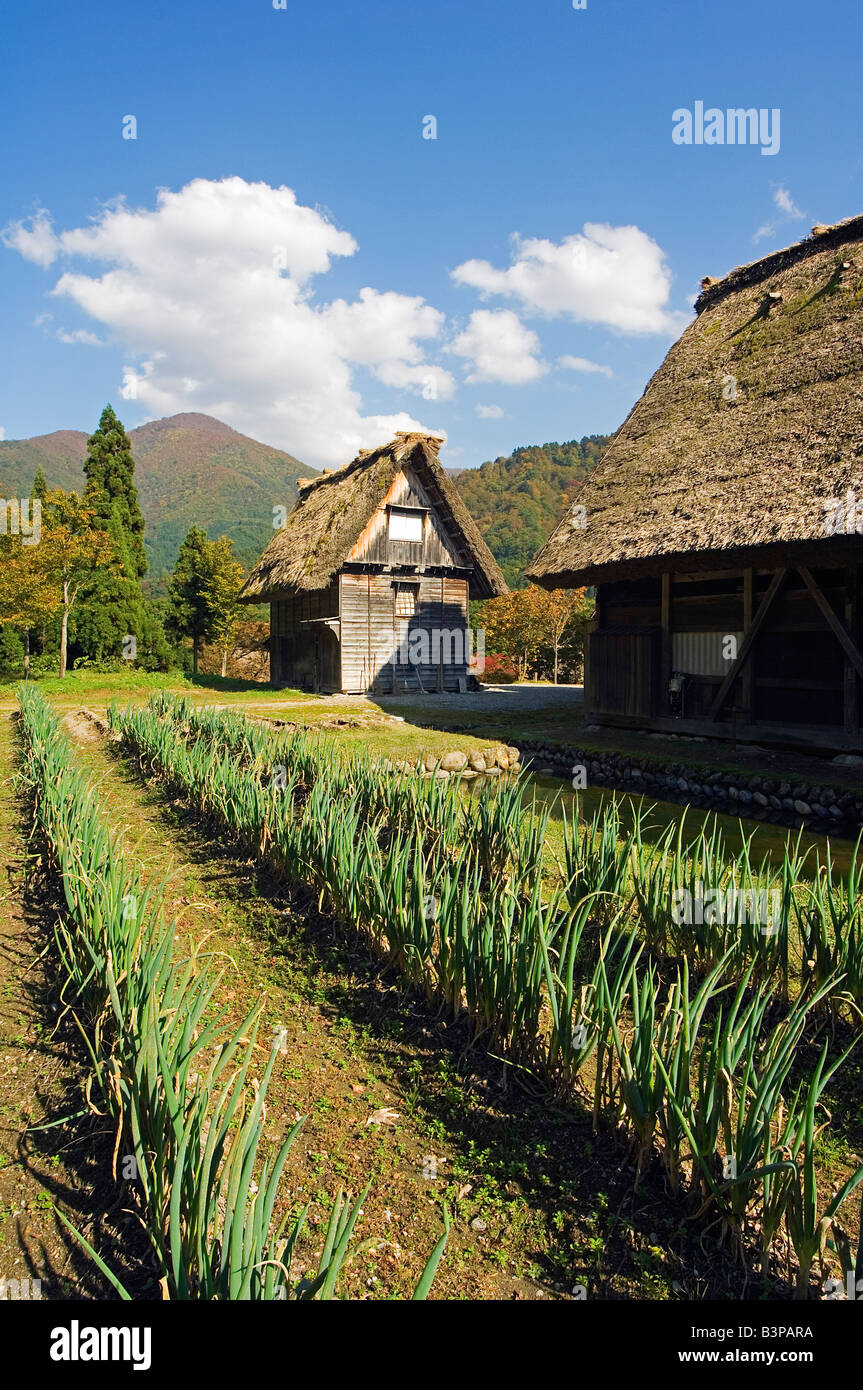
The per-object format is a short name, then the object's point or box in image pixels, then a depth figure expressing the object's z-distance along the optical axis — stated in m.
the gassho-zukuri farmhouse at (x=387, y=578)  17.84
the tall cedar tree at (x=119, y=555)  23.25
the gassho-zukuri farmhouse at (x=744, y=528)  8.59
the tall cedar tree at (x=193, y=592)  27.50
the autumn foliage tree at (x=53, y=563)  17.66
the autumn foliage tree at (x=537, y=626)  24.55
